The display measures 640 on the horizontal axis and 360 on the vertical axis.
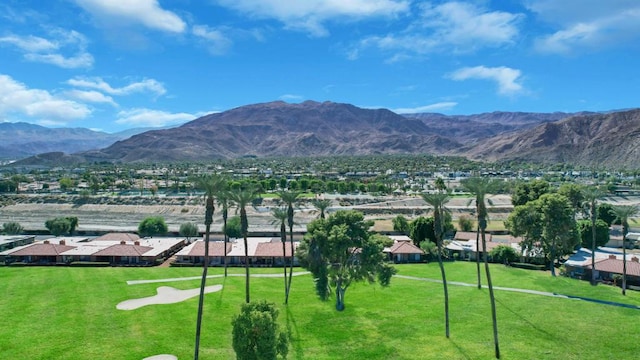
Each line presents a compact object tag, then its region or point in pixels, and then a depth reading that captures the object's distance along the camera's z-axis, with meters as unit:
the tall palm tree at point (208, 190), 27.98
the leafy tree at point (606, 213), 78.69
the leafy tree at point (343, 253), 36.38
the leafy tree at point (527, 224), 53.09
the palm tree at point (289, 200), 39.84
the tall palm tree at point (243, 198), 34.31
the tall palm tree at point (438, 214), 32.81
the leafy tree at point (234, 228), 73.44
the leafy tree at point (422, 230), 64.25
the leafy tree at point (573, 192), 67.31
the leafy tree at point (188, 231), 76.75
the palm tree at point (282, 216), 40.47
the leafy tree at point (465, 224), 82.69
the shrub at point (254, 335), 23.92
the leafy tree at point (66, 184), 157.89
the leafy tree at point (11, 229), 79.25
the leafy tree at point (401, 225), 80.12
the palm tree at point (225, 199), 33.48
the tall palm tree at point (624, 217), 42.81
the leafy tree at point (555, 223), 51.19
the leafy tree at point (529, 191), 69.44
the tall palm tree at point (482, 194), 29.36
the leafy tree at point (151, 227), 79.25
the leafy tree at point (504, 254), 58.00
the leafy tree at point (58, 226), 79.56
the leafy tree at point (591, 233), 63.01
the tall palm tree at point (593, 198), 48.06
